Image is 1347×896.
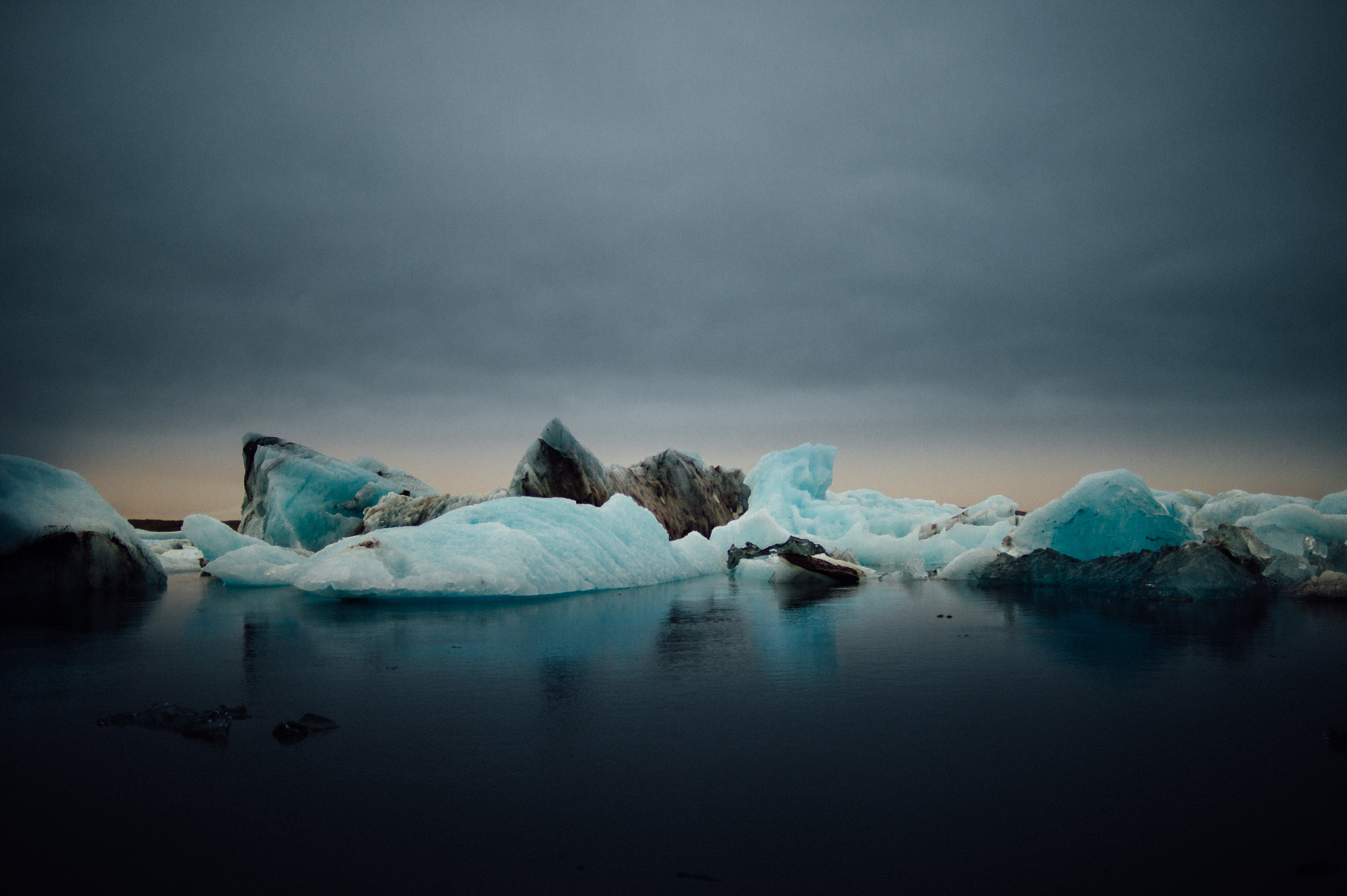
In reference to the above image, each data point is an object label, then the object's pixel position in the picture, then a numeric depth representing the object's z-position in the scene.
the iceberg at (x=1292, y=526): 9.66
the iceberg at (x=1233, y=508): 12.52
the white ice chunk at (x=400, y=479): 18.33
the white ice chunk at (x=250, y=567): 10.79
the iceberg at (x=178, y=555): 16.19
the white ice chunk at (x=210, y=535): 13.86
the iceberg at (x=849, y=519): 14.38
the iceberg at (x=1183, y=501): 15.41
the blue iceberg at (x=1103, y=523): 10.24
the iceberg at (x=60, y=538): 9.34
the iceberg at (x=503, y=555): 8.14
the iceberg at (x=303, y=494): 16.52
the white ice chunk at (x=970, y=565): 11.01
